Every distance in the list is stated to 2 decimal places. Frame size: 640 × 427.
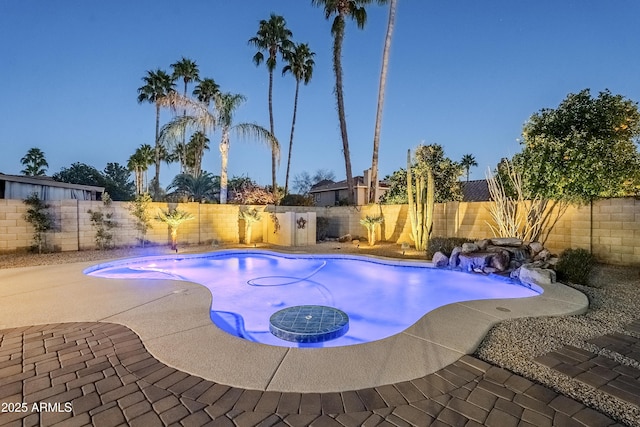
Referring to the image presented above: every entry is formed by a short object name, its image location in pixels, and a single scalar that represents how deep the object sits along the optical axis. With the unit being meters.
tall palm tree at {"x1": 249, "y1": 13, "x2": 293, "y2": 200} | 18.45
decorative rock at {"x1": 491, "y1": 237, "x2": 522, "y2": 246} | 6.89
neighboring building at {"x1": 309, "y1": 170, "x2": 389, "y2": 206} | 23.81
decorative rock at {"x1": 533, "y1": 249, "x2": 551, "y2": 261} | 6.40
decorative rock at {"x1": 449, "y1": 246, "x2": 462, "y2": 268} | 7.06
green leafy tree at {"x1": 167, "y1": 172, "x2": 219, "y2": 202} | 16.31
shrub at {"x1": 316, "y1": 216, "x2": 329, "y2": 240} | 13.16
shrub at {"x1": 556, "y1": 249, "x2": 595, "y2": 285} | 5.39
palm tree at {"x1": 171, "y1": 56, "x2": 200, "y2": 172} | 21.14
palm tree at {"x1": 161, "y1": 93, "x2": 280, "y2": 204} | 11.52
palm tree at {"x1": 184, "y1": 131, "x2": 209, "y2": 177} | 26.50
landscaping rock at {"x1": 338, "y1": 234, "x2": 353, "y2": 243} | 12.47
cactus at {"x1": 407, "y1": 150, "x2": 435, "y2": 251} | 9.51
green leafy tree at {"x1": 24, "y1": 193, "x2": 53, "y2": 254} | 8.38
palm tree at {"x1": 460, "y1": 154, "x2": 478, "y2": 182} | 35.34
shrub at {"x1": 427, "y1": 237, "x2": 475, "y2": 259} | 7.64
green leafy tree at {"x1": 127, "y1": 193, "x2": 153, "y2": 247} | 9.90
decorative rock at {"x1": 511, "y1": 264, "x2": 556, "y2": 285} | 5.28
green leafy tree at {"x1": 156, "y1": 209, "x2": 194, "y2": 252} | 9.64
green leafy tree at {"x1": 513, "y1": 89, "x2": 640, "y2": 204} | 7.47
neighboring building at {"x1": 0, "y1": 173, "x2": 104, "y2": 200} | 11.48
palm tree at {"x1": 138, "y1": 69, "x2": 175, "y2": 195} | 21.06
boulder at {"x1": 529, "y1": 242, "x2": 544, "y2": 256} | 6.68
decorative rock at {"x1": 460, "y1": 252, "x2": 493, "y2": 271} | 6.63
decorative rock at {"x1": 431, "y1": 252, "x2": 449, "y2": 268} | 7.20
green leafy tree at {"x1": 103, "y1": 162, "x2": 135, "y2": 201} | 34.94
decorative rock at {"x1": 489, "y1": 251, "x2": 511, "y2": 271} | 6.46
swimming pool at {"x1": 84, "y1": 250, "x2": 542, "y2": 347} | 4.41
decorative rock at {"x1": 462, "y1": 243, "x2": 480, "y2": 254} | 7.05
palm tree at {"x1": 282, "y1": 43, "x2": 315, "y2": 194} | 19.67
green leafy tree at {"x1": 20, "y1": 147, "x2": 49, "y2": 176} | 25.72
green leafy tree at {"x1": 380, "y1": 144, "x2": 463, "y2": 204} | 12.46
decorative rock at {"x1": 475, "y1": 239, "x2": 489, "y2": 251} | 7.12
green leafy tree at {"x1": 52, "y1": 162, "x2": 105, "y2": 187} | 22.94
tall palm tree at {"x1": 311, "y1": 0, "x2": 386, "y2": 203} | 14.16
